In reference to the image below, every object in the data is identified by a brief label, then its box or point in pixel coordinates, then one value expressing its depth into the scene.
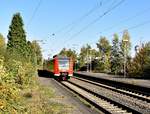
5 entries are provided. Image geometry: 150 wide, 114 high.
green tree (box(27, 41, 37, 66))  68.24
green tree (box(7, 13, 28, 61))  80.49
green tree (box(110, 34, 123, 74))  93.62
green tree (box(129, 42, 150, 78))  70.75
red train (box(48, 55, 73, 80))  52.94
